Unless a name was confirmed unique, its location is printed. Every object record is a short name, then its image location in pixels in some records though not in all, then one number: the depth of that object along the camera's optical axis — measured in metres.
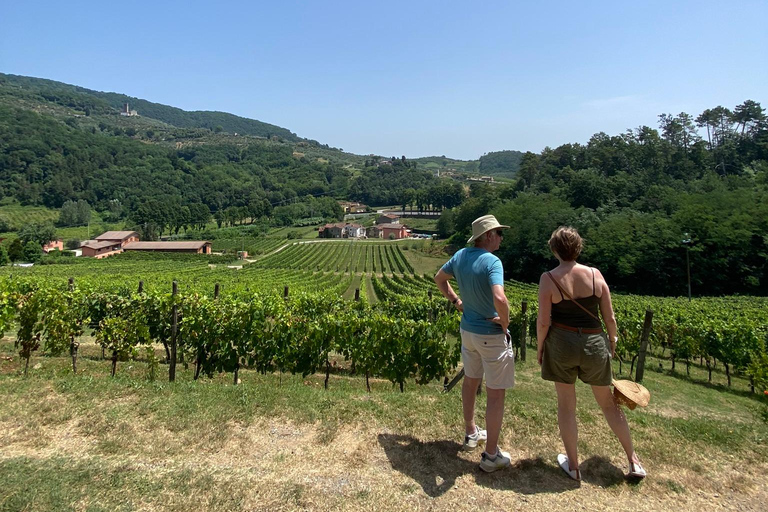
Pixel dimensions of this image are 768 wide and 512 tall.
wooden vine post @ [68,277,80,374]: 6.52
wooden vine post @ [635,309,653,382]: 8.52
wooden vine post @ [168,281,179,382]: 6.32
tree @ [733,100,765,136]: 68.62
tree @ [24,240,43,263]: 57.84
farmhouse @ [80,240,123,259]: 68.75
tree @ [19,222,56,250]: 67.38
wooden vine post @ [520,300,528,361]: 11.74
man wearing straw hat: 3.46
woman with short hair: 3.29
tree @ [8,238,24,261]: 57.75
